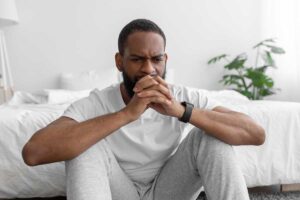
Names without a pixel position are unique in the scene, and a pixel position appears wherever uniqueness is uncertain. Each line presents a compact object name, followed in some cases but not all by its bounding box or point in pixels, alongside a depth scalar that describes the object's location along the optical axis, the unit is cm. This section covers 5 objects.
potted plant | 312
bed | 153
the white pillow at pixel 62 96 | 241
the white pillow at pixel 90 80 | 295
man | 90
